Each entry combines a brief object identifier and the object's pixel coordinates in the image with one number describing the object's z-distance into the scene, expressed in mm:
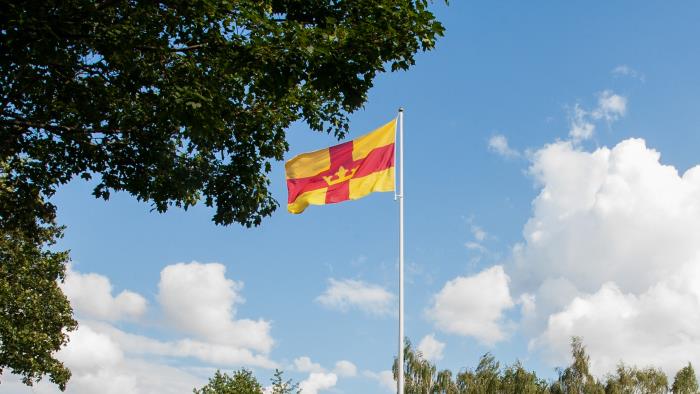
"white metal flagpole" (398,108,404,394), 14430
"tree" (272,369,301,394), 54750
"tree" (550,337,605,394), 49156
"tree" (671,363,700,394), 52844
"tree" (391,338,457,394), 51438
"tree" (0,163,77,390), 27625
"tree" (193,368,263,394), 54562
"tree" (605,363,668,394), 50344
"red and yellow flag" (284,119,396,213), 15844
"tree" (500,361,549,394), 50219
